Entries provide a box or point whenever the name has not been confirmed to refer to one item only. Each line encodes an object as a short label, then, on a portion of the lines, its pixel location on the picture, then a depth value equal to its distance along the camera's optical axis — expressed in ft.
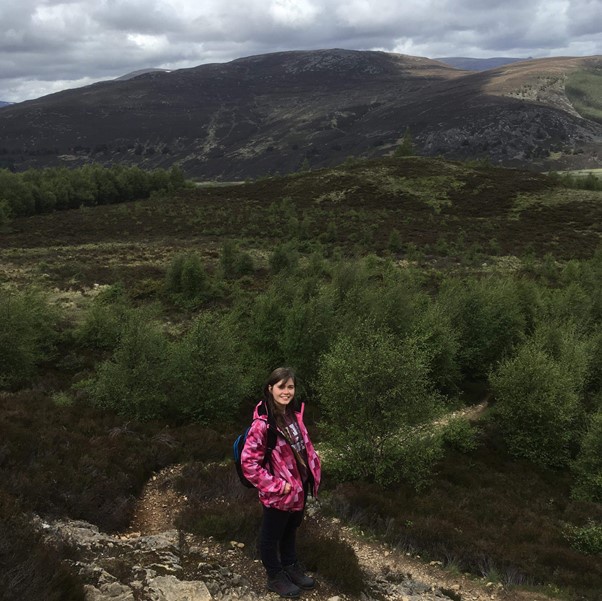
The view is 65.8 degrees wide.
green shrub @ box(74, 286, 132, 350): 82.23
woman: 19.08
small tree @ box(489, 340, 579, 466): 63.52
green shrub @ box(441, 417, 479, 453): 64.34
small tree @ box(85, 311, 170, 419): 55.11
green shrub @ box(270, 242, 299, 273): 143.95
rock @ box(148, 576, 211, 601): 21.30
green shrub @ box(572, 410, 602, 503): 54.65
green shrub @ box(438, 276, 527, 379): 91.35
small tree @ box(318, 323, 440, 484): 44.37
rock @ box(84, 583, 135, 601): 20.26
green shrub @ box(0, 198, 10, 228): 214.90
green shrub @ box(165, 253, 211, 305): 118.01
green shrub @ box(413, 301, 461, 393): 79.60
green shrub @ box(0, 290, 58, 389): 64.44
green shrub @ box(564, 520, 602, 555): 39.29
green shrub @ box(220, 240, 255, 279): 141.69
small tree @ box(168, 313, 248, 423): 58.70
